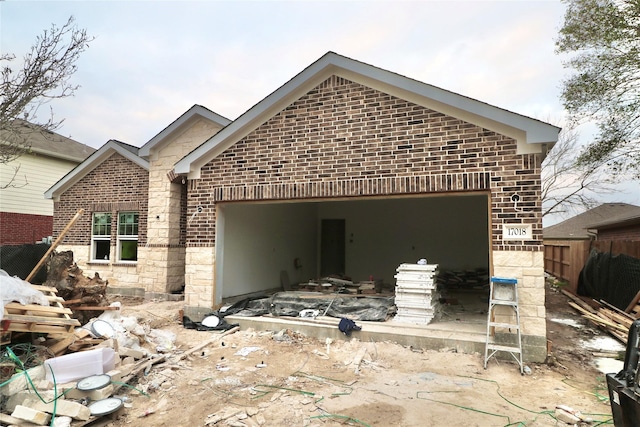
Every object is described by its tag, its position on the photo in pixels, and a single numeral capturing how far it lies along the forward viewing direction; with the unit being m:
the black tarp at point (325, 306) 8.28
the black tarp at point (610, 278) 9.23
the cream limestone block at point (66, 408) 4.33
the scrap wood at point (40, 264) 7.33
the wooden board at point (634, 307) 8.41
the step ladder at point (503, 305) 5.95
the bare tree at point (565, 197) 27.55
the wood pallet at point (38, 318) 5.25
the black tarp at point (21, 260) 7.84
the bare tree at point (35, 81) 8.35
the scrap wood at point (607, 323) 7.96
